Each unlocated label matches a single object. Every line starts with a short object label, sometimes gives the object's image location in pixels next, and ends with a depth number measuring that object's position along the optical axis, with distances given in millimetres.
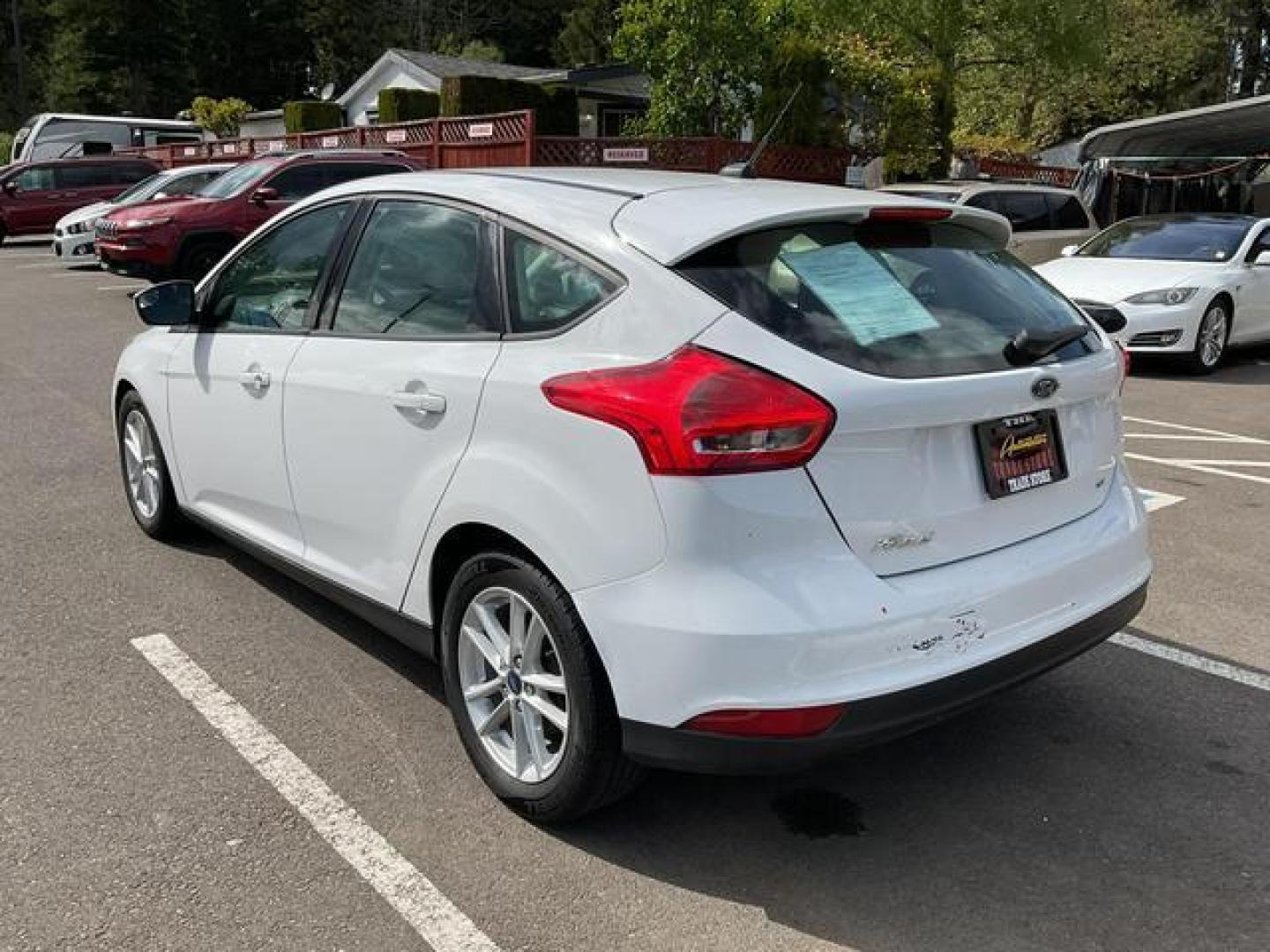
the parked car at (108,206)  16344
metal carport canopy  19344
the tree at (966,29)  22047
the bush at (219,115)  38031
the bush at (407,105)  29328
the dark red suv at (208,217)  13867
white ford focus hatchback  2535
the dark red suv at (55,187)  22438
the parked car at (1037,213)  13836
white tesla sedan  10133
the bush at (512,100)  23703
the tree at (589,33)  59625
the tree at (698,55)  20203
